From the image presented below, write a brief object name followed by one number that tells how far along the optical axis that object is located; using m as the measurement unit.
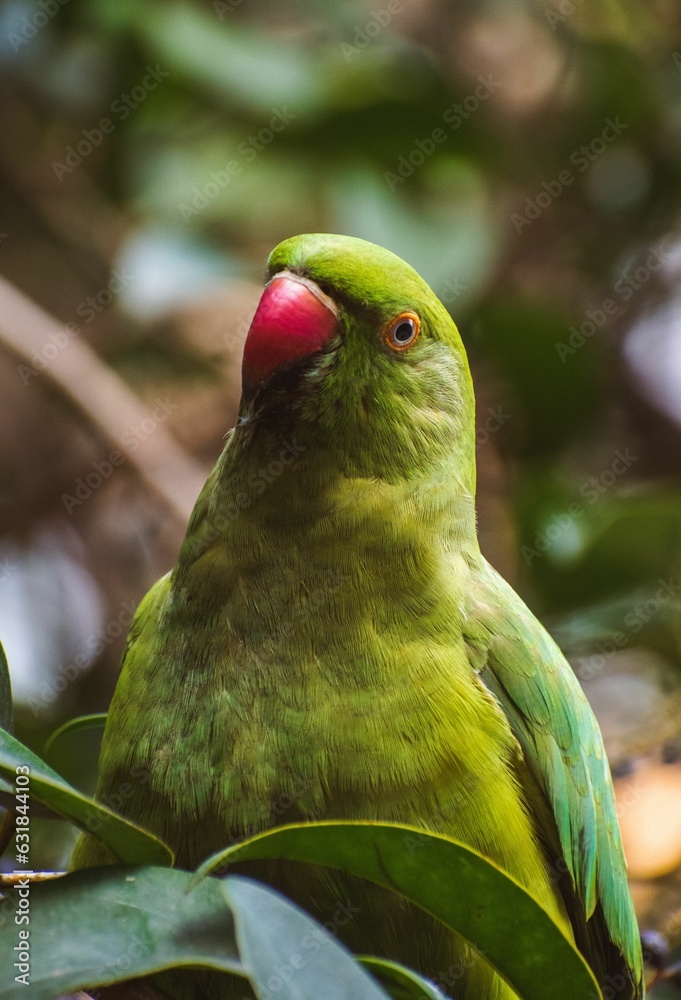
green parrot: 2.18
